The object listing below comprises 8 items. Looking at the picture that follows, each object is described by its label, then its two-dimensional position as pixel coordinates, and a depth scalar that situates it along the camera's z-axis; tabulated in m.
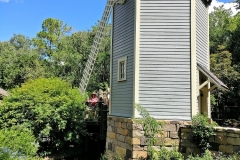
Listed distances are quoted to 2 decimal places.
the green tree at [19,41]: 44.44
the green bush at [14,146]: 4.70
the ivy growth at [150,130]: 6.49
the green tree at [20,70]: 23.43
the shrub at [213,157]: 5.50
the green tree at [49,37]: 27.28
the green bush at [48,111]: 9.36
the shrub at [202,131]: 6.24
